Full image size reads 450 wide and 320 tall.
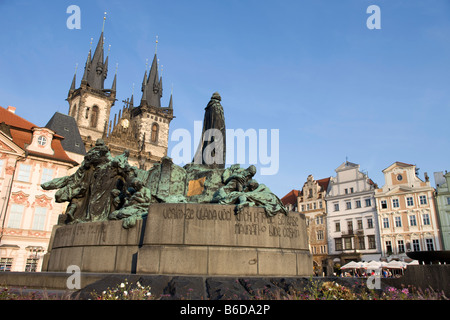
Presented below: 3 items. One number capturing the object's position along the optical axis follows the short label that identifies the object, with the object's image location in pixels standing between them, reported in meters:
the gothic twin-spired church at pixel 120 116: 64.44
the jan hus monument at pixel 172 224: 6.77
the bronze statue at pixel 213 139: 10.67
